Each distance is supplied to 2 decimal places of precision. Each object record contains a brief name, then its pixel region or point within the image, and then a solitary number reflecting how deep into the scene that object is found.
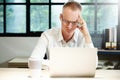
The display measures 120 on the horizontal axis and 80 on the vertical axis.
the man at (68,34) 2.23
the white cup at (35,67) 1.81
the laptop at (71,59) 1.73
